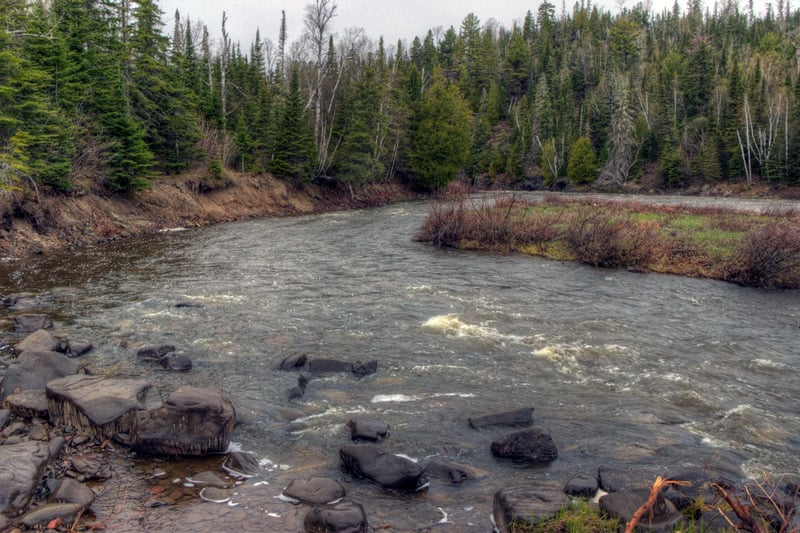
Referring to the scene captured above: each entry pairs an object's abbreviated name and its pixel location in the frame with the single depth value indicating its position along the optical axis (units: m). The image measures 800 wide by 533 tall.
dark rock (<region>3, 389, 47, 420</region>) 8.68
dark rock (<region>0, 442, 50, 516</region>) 6.28
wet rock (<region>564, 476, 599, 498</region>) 7.07
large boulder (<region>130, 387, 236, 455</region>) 7.91
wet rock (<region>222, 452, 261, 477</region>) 7.55
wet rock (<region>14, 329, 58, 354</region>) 11.36
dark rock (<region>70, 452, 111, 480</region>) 7.27
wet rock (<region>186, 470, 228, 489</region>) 7.20
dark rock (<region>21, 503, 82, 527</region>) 6.03
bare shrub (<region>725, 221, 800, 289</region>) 18.86
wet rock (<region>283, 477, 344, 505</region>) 6.88
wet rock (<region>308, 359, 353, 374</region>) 11.34
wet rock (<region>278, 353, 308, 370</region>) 11.38
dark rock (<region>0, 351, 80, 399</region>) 9.45
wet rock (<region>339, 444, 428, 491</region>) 7.26
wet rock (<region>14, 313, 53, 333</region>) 13.24
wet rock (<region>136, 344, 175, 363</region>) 11.58
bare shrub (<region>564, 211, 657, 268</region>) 21.72
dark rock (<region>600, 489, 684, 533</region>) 5.84
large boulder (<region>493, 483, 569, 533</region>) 6.20
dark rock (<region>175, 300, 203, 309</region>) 15.73
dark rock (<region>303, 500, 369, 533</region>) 6.09
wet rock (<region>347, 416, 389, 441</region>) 8.52
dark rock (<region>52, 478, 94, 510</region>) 6.56
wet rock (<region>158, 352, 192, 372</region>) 11.09
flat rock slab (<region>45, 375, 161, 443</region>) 8.22
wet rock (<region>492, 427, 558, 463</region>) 8.15
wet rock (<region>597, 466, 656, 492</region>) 7.17
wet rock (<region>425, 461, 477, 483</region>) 7.57
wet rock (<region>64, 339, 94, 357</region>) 11.75
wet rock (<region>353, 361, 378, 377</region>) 11.20
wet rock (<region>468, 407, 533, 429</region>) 9.14
